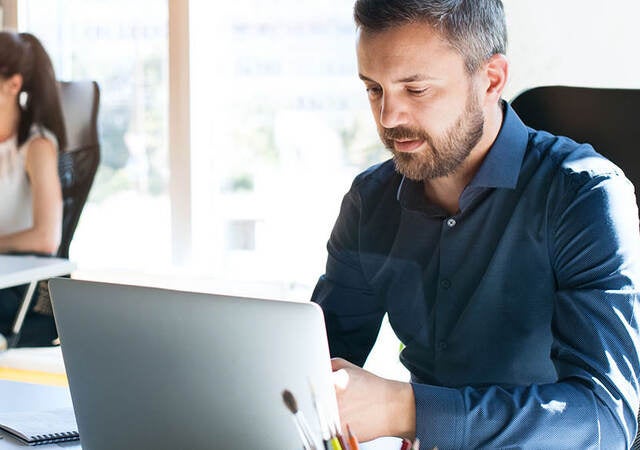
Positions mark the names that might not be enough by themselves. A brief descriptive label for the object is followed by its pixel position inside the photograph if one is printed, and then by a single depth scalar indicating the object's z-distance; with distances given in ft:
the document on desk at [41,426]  3.55
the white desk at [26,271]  7.97
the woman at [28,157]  8.98
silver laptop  2.60
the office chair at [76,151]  8.92
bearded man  3.28
